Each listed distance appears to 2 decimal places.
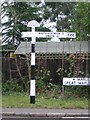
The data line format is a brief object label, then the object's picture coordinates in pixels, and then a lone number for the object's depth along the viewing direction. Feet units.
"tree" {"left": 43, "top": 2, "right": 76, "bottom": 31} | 90.74
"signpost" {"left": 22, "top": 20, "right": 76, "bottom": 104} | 29.73
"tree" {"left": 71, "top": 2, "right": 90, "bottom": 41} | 45.07
